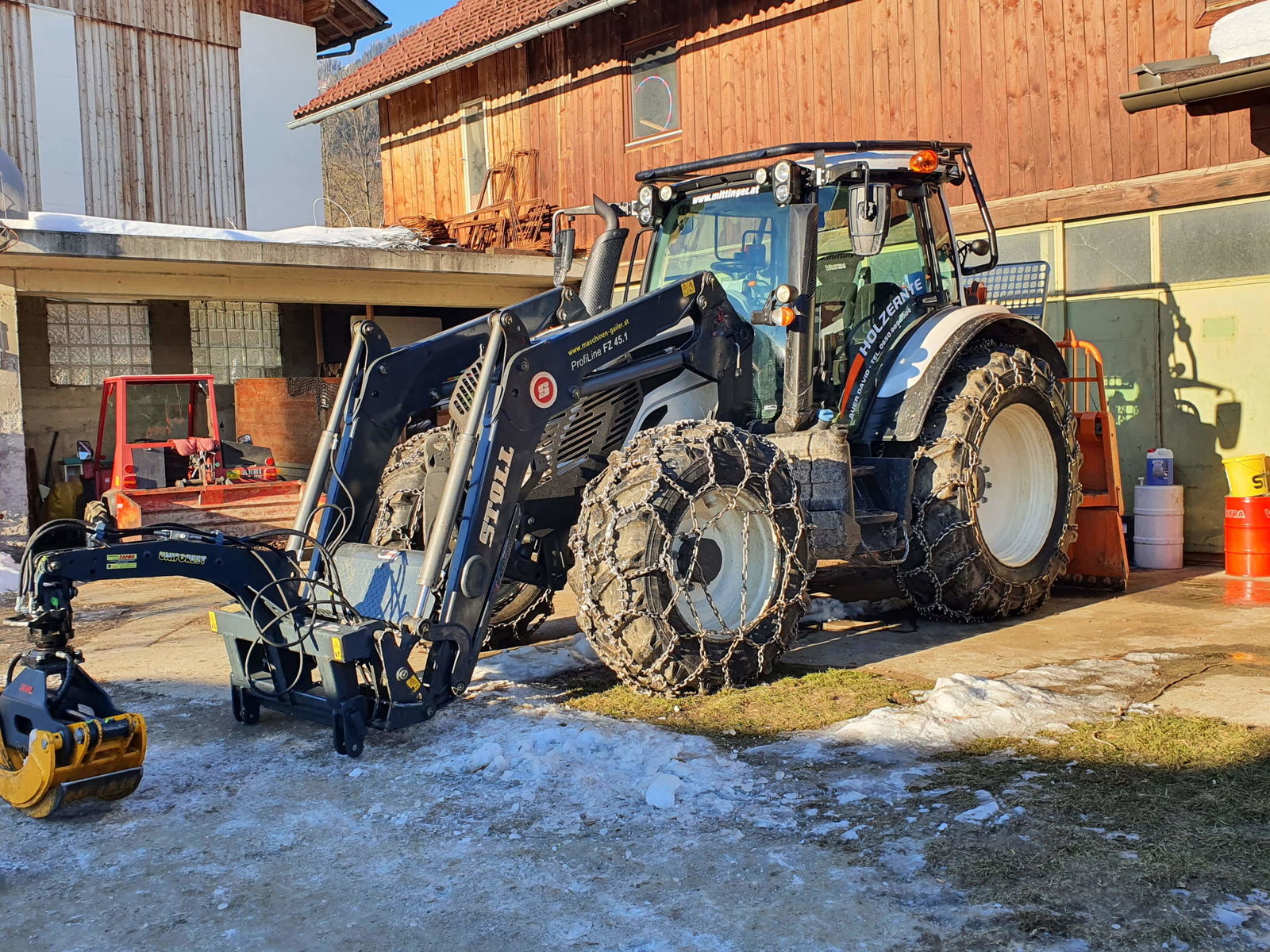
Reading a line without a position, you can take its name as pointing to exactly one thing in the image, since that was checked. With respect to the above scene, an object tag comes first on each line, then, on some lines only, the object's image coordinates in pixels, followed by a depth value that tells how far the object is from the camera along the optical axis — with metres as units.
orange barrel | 8.56
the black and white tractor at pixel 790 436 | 5.44
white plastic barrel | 9.23
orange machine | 8.25
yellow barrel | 8.61
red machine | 11.62
